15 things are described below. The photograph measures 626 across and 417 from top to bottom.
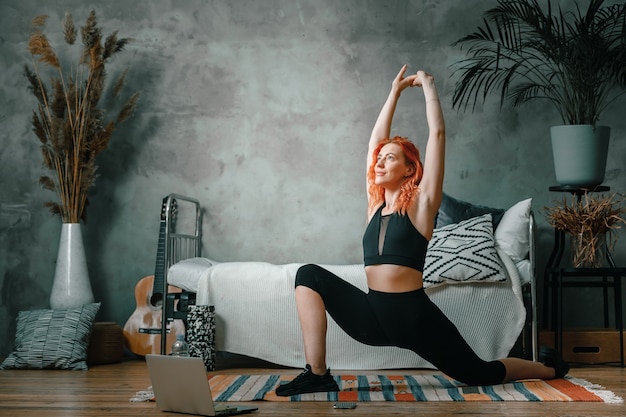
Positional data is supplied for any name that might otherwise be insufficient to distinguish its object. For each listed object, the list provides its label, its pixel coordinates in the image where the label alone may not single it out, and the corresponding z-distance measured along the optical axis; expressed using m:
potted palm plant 4.24
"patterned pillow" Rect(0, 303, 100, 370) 3.97
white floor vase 4.39
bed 3.78
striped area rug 2.85
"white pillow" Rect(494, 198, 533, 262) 4.01
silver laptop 2.41
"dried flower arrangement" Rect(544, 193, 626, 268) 4.12
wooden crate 3.99
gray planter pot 4.23
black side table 3.97
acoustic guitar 4.38
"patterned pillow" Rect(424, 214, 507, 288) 3.74
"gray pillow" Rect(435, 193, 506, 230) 4.32
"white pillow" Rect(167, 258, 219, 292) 4.01
